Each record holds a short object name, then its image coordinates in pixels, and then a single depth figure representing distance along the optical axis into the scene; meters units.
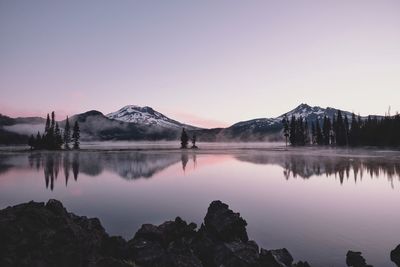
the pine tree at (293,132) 178.12
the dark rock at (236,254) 13.95
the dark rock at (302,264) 13.78
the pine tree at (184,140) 157.95
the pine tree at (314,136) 187.12
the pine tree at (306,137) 190.21
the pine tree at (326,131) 170.75
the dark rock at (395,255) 14.59
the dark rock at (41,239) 11.52
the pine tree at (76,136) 151.51
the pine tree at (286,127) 183.00
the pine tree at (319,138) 173.54
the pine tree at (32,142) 139.41
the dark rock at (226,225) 17.31
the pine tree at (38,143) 137.85
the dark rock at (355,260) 13.83
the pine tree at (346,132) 155.16
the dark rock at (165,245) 13.96
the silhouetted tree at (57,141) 138.02
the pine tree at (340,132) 157.62
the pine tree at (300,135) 180.12
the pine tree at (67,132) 163.38
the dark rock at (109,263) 12.41
